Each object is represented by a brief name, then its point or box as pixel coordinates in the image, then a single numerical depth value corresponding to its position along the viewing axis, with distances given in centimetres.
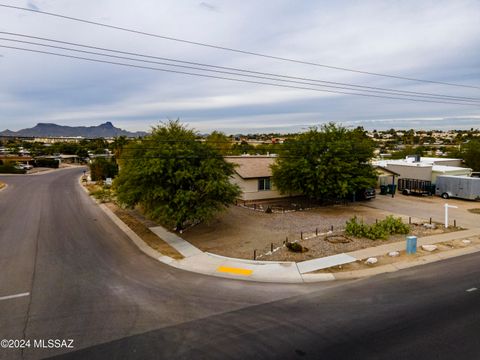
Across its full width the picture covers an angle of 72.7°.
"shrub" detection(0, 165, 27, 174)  6162
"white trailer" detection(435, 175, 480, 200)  3133
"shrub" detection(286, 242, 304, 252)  1598
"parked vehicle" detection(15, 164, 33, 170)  6425
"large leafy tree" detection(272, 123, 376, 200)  2575
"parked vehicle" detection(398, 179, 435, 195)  3453
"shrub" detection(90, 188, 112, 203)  3175
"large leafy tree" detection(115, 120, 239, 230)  1789
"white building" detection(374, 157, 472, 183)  3582
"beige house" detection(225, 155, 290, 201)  2998
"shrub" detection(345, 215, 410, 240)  1838
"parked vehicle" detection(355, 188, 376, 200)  3141
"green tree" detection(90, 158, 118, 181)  4791
